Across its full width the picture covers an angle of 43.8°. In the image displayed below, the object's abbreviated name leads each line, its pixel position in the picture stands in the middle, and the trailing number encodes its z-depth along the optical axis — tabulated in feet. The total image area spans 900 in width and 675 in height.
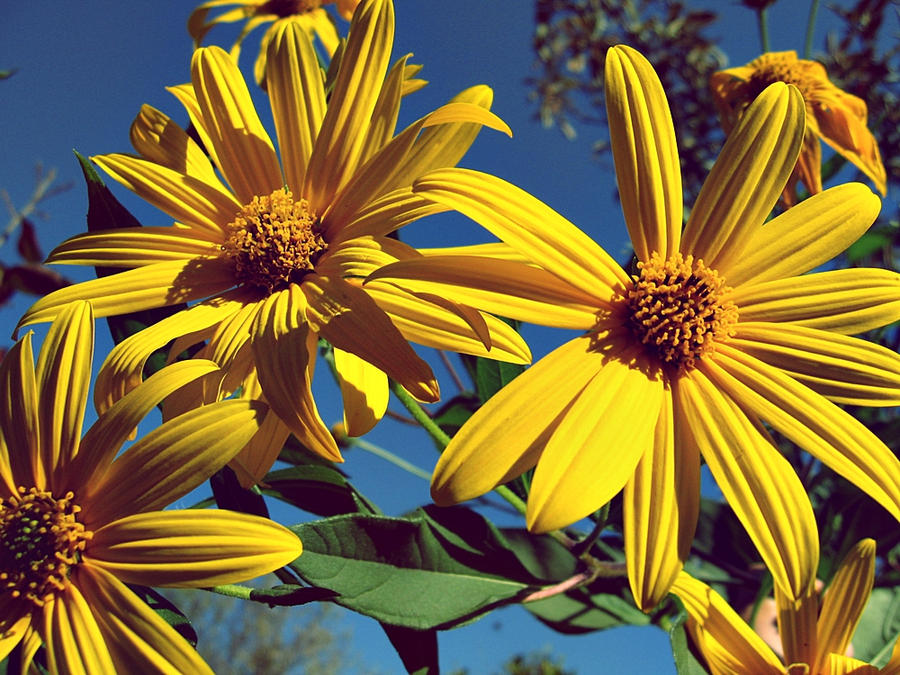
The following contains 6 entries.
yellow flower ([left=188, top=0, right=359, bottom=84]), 1.09
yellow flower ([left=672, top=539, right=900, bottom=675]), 0.68
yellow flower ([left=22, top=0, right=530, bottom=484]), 0.59
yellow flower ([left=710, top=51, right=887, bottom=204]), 0.93
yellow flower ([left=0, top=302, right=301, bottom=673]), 0.56
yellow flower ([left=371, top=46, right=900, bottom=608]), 0.56
